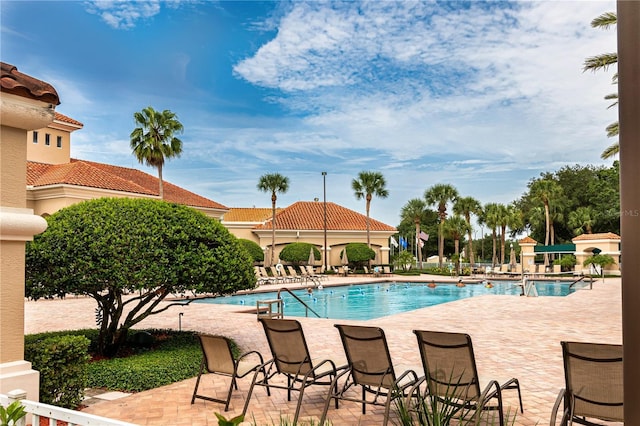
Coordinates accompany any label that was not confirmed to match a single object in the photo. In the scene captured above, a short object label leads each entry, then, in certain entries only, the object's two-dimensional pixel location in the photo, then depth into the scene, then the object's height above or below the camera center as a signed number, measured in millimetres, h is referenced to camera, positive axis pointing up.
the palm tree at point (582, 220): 49469 +1753
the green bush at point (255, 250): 39125 -690
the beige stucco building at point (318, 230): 44219 +905
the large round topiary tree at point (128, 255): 7391 -202
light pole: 41894 +3777
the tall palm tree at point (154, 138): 31719 +6493
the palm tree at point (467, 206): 50562 +3256
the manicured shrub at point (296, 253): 40125 -962
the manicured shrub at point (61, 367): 5449 -1356
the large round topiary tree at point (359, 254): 40844 -1101
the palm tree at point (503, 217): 50156 +2144
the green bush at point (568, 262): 39219 -1858
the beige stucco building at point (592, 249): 37250 -794
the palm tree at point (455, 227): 46188 +1115
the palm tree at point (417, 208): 51000 +3165
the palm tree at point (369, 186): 45344 +4762
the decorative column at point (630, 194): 1464 +126
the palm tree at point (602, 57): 16359 +5822
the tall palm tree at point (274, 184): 43250 +4765
